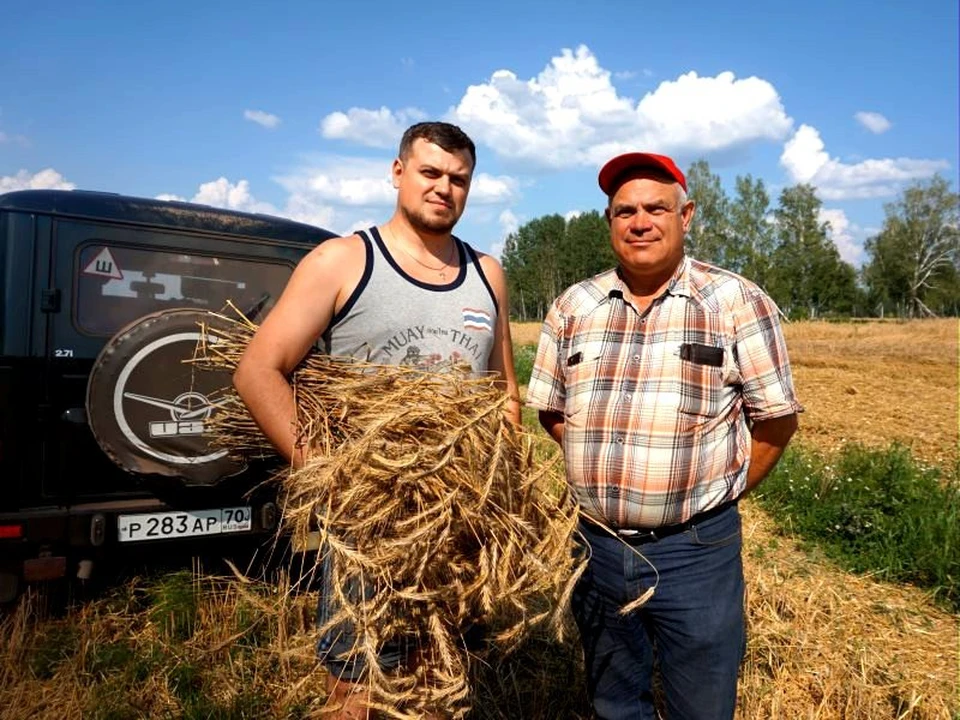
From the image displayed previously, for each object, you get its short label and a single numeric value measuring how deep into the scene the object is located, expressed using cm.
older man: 216
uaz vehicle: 312
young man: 198
